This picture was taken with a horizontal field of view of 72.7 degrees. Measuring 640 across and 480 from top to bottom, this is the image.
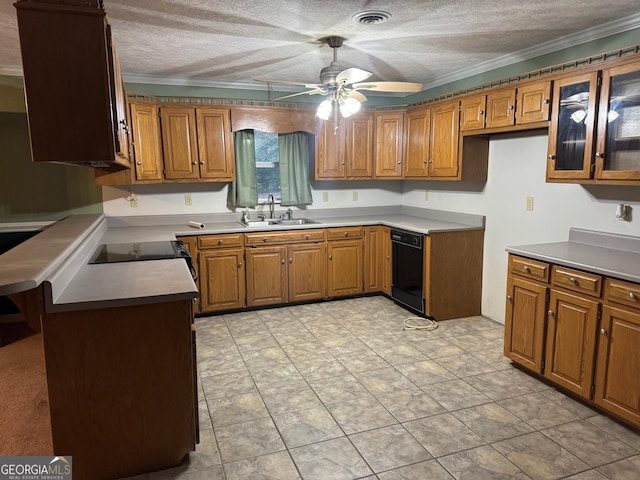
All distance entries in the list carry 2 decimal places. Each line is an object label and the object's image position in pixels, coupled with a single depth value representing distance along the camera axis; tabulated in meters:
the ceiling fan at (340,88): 3.12
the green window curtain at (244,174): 4.63
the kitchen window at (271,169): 4.67
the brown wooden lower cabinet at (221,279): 4.25
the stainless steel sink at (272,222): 4.75
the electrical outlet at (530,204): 3.65
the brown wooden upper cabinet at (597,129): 2.54
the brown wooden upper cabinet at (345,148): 4.77
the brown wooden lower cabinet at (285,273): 4.44
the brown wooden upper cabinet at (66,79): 1.82
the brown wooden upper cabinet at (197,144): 4.20
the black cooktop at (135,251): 2.79
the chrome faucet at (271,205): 4.91
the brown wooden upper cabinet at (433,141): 4.08
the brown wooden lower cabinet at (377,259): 4.79
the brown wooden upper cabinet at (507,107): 3.13
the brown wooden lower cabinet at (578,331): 2.33
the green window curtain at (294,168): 4.84
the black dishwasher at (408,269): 4.20
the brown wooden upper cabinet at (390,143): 4.80
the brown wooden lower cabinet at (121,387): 1.91
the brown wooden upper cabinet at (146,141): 4.02
